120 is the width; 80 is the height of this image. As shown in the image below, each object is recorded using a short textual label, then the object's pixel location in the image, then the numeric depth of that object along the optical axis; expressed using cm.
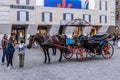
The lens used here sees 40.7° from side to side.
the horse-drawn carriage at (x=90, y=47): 986
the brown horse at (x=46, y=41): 891
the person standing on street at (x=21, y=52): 839
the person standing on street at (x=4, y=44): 924
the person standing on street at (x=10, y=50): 812
